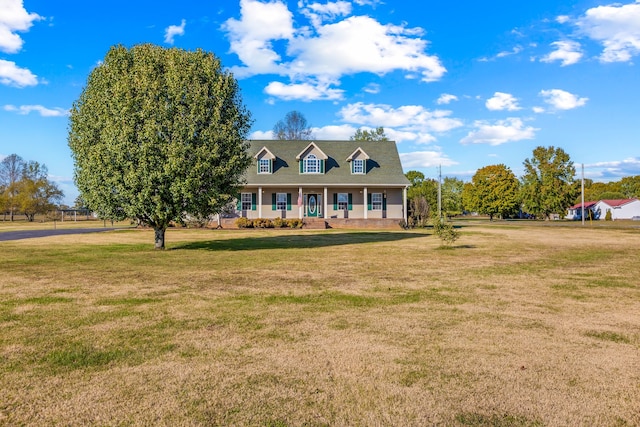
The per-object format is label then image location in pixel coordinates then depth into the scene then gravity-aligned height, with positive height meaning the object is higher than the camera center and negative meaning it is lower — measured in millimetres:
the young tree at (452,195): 64356 +2647
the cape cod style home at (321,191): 39312 +1948
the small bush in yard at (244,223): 37497 -1030
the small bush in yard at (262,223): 37438 -1047
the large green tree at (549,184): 70750 +4365
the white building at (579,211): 87275 -406
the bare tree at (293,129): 67875 +13511
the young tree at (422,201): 39375 +892
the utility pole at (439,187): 46428 +2634
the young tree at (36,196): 70000 +2982
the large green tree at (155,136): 17016 +3251
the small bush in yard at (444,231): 19573 -985
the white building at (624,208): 81125 +148
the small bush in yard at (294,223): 37531 -1063
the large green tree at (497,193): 73250 +2972
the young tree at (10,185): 70062 +5144
